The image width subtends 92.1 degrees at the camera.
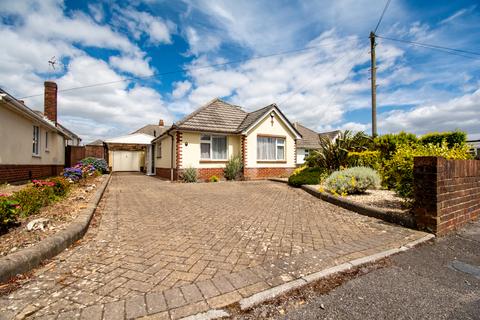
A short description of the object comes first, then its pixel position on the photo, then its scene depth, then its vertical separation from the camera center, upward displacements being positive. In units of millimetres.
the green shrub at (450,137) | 10203 +1115
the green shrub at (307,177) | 10406 -742
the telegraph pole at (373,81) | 13312 +4668
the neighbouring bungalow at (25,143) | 8586 +725
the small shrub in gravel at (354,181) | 7207 -621
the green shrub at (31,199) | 4469 -847
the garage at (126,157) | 26131 +264
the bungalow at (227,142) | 13797 +1190
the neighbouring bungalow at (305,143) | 29975 +2291
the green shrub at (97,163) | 17231 -308
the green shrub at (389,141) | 9438 +861
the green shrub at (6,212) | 3500 -828
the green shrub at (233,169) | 14406 -549
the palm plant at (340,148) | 10180 +598
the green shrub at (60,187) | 6355 -782
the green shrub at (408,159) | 4996 +55
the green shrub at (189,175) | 13297 -876
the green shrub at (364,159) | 9414 +92
